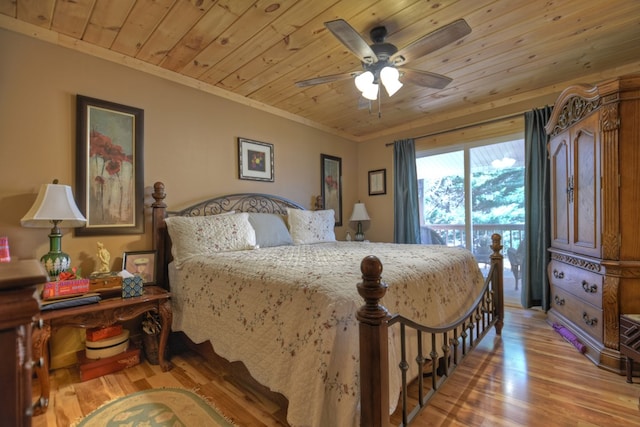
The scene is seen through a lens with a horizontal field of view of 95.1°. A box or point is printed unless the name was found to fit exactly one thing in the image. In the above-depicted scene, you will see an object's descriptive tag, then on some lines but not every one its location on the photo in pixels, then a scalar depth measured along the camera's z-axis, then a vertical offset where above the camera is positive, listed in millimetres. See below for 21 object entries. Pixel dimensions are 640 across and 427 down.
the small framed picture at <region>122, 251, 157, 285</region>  2334 -379
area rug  1558 -1091
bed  1142 -482
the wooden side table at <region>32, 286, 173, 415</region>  1620 -621
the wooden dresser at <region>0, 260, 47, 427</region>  434 -190
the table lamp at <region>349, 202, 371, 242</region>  4469 +10
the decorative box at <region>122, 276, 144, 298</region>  1977 -474
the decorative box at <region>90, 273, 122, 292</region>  1949 -438
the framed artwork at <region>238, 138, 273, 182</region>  3273 +658
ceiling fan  1663 +1045
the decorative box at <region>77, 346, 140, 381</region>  1972 -1026
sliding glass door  3510 +249
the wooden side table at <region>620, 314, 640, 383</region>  1825 -800
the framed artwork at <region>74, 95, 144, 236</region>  2236 +407
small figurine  2180 -304
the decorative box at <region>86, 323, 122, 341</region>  2072 -831
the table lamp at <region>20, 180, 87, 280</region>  1853 +19
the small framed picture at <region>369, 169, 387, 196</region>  4539 +530
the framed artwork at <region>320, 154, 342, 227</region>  4270 +494
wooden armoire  2012 +3
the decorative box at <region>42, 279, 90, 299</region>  1733 -431
